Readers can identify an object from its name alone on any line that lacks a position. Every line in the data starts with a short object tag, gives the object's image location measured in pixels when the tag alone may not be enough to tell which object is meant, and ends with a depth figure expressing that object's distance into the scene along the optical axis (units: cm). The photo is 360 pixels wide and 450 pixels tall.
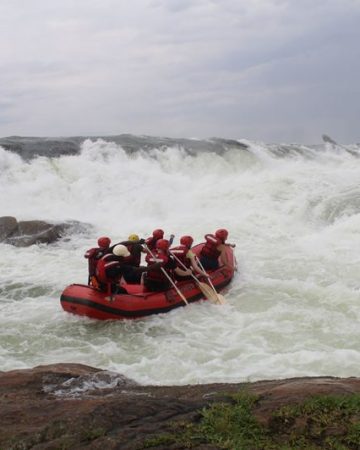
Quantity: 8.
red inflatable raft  840
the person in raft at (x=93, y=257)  870
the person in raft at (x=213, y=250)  1018
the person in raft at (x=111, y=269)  837
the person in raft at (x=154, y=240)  1020
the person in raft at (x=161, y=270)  892
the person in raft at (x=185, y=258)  947
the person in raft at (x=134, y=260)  926
